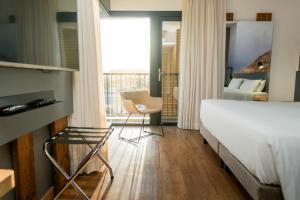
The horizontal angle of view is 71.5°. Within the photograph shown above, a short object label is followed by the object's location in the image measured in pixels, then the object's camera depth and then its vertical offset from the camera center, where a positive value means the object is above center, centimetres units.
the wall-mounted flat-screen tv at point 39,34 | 101 +28
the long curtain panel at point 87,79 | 196 +1
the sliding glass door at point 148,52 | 397 +59
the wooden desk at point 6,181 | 66 -33
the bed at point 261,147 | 131 -48
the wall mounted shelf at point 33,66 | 100 +8
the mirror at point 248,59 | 389 +41
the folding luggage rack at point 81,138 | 150 -48
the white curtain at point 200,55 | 371 +46
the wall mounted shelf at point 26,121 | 107 -26
